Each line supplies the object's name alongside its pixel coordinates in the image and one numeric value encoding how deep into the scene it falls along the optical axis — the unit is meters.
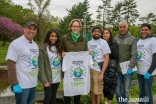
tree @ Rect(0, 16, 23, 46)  26.44
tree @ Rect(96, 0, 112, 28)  37.56
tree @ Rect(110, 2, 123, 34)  36.68
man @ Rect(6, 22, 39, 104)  2.95
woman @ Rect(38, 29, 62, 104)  3.59
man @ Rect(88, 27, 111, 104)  4.02
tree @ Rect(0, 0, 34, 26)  38.16
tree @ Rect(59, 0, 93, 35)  32.81
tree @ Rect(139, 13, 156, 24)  41.00
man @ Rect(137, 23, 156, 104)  4.10
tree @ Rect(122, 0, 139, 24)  38.75
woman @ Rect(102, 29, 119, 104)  4.13
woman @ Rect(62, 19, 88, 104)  3.93
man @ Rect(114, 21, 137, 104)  4.18
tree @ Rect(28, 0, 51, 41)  37.41
